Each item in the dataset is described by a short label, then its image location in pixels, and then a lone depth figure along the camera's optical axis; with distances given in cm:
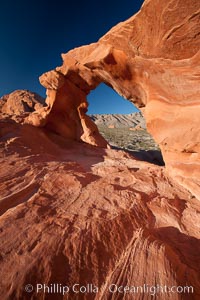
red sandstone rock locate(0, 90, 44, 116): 2184
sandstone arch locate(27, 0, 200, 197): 538
